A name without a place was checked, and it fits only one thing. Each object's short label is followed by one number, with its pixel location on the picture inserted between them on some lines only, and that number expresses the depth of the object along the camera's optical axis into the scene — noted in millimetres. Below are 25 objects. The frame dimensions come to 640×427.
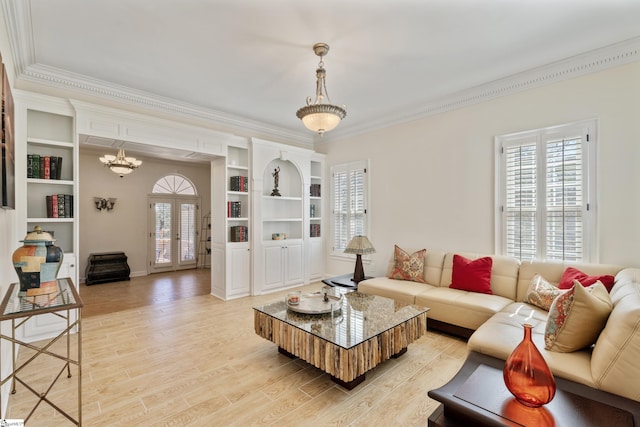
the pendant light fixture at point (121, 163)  5211
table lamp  4523
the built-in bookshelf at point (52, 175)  3498
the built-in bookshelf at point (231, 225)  5094
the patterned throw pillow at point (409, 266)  4211
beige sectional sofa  1551
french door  7590
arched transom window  7672
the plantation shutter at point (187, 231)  8053
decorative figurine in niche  5777
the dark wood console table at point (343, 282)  4431
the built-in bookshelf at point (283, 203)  5855
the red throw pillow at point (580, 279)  2727
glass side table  1621
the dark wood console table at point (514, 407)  1320
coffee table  2275
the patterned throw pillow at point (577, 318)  1859
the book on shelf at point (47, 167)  3512
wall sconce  6754
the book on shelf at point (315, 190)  6176
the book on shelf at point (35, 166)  3430
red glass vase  1341
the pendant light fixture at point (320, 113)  2857
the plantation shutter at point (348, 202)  5578
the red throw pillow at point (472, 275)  3605
